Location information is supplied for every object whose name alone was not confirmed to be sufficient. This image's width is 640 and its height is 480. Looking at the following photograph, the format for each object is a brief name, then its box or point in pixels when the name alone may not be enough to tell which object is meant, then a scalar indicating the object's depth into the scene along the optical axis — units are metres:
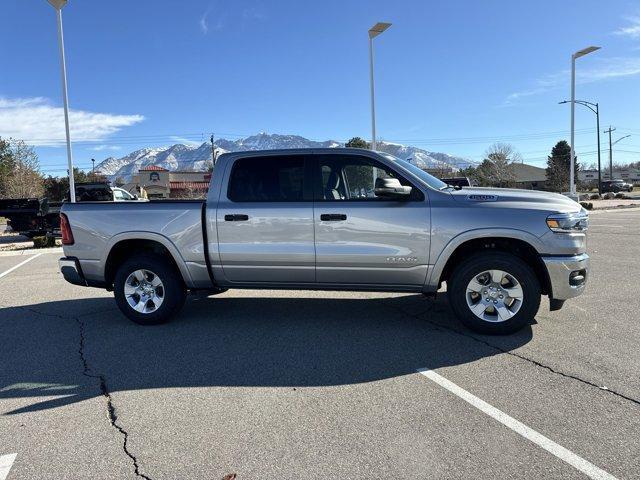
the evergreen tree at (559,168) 56.62
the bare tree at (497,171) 64.96
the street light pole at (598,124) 43.22
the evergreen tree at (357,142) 52.54
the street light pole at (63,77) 14.23
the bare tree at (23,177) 41.53
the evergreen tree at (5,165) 43.28
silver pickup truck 4.95
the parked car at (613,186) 62.53
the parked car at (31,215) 18.06
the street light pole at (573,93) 24.40
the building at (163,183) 74.38
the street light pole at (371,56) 17.61
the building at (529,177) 84.66
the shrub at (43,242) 16.08
